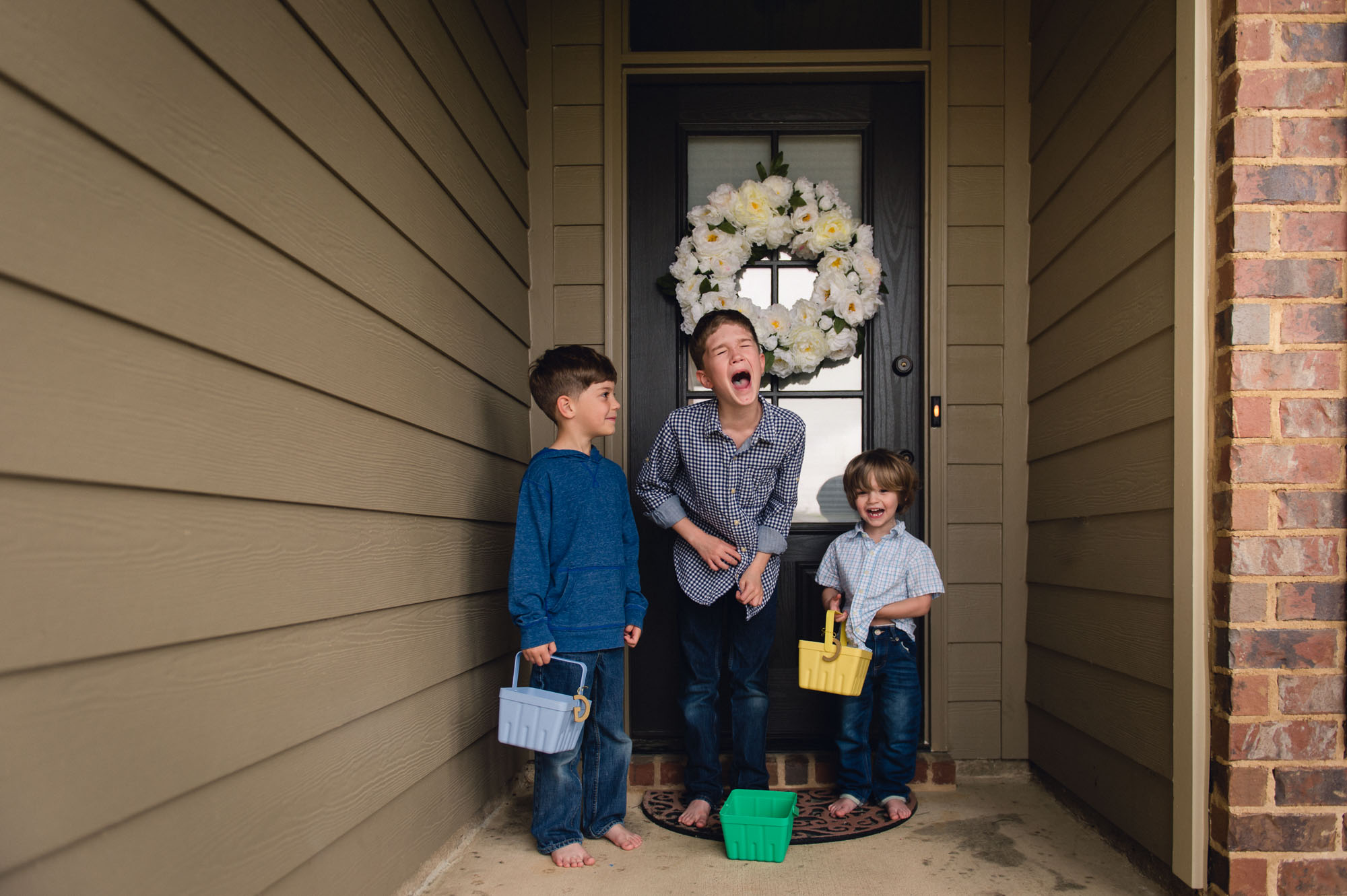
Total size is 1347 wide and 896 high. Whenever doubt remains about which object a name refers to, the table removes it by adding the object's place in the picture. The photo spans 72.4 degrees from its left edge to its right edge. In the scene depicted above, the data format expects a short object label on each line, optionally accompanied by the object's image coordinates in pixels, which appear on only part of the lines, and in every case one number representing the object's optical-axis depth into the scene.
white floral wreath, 2.88
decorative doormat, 2.36
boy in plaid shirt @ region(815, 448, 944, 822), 2.52
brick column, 1.72
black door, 2.95
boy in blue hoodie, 2.17
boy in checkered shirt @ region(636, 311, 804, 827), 2.45
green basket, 2.15
